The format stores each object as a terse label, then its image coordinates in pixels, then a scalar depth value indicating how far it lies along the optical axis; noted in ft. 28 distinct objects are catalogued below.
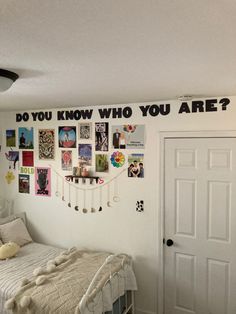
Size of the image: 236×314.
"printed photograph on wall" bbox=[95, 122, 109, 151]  10.49
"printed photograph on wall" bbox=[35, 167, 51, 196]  11.87
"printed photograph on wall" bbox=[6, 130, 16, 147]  12.67
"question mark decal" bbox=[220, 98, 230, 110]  8.47
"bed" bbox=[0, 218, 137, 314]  7.56
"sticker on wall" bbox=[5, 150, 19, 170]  12.68
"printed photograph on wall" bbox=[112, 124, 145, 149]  9.84
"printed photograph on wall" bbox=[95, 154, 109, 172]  10.52
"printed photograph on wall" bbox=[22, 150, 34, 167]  12.25
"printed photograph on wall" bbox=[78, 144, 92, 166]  10.88
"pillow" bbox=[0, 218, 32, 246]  11.33
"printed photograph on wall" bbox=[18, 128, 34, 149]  12.19
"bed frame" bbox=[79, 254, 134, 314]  7.14
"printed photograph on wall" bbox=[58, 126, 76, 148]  11.20
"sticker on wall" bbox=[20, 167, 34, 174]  12.30
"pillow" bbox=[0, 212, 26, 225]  11.93
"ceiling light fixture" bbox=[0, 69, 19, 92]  5.46
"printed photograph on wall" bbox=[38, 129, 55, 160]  11.69
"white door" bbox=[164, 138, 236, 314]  8.70
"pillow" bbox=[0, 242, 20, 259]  10.24
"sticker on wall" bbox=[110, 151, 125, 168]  10.20
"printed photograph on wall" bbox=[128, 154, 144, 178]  9.87
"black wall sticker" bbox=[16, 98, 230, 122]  8.65
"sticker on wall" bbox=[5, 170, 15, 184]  12.89
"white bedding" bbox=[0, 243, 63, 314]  8.53
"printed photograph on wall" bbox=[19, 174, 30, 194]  12.44
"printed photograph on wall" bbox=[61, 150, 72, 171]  11.31
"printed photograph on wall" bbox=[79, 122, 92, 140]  10.83
